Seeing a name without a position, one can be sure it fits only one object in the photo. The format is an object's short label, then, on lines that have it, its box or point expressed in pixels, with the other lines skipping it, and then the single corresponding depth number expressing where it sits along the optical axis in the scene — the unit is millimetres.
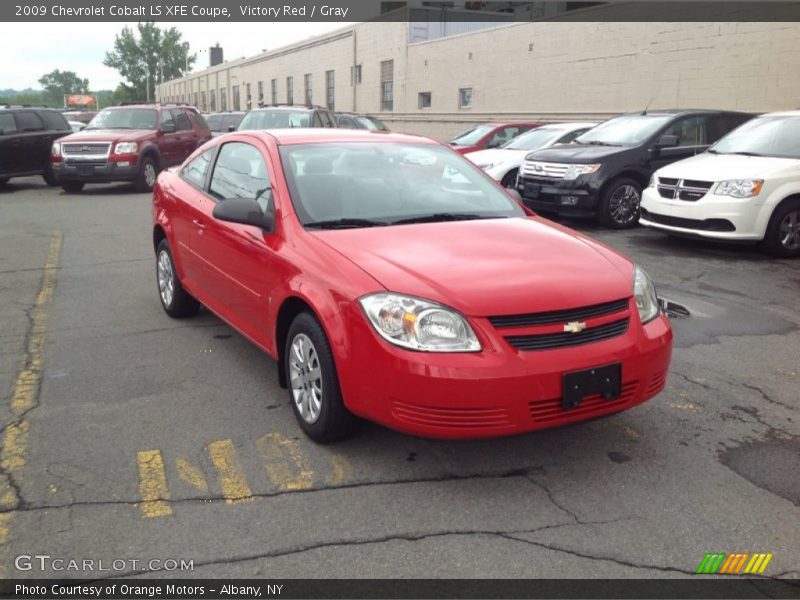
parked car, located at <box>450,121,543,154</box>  14781
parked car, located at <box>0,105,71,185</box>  16141
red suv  15820
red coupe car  3254
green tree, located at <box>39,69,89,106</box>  143875
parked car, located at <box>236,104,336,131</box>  16062
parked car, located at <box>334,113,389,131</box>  18844
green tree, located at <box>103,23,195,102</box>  84375
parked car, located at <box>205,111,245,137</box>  24700
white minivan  8484
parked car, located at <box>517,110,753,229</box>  10602
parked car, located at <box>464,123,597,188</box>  12562
